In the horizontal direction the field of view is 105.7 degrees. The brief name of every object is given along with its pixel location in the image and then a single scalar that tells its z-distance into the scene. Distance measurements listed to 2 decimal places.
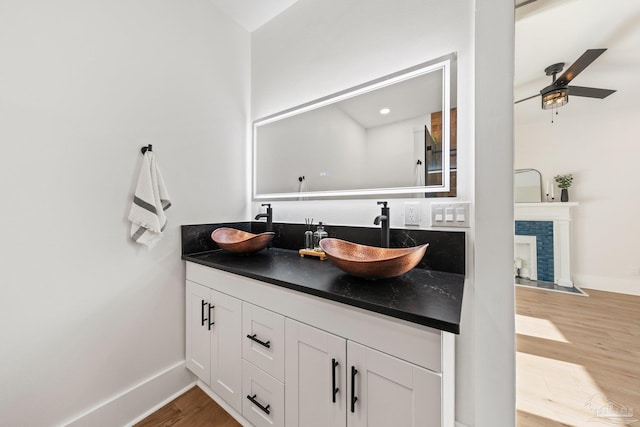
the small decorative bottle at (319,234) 1.46
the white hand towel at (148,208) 1.30
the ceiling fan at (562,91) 2.37
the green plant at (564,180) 3.62
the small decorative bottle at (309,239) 1.55
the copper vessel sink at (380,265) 0.91
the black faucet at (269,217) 1.75
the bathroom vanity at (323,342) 0.71
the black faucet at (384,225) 1.20
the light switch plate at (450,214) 1.12
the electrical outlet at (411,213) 1.26
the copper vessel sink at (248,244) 1.42
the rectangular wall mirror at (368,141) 1.22
